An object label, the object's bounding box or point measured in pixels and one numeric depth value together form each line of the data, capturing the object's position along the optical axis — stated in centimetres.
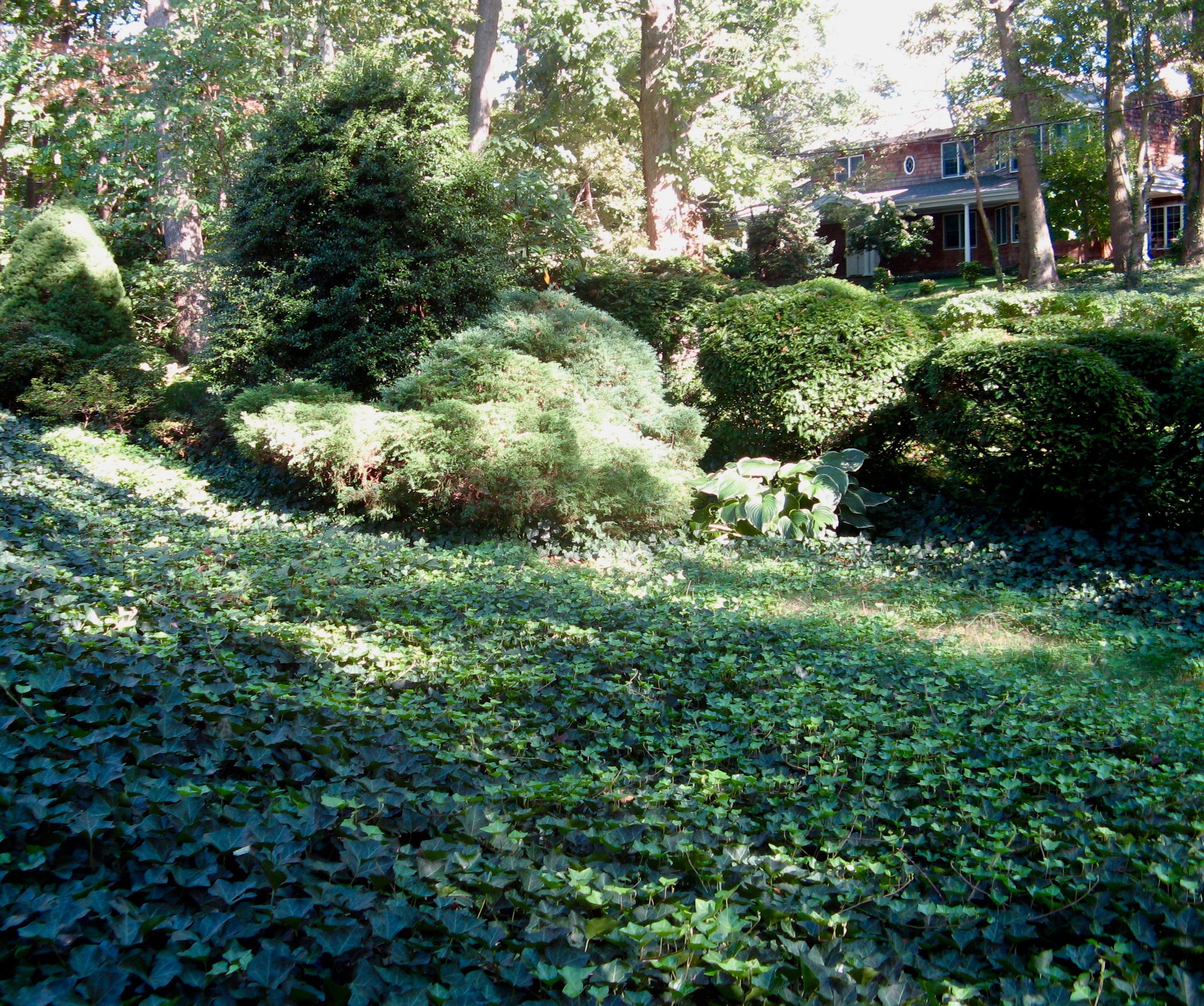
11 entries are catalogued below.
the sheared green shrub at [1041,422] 670
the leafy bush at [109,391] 1082
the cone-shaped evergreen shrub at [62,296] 1166
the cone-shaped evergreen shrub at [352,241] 927
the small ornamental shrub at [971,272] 2561
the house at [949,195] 2866
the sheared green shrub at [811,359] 834
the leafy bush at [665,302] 1054
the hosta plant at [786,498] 765
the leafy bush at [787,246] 2314
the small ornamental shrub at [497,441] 735
